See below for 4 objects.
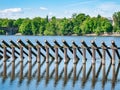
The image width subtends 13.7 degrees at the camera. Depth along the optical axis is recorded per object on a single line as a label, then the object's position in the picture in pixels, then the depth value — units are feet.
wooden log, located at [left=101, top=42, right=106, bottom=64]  128.67
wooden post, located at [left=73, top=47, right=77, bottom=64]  132.05
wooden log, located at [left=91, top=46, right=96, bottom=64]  129.37
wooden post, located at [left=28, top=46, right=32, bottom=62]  136.95
